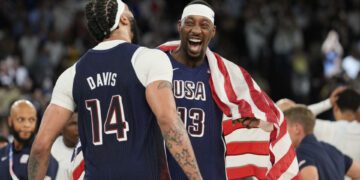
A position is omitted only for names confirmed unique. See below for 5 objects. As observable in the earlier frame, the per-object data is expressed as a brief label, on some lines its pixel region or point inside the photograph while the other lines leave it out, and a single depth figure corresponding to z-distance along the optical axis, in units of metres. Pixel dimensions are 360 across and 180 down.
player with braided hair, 9.16
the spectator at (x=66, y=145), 14.38
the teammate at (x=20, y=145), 14.09
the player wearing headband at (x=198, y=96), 11.54
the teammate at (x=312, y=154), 13.79
